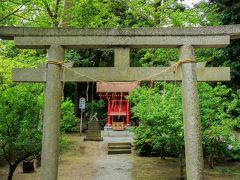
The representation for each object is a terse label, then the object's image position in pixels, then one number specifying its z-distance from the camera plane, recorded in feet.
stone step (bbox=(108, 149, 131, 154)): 56.29
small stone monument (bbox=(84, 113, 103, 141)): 67.62
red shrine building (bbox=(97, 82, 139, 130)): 75.97
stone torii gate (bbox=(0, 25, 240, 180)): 15.57
